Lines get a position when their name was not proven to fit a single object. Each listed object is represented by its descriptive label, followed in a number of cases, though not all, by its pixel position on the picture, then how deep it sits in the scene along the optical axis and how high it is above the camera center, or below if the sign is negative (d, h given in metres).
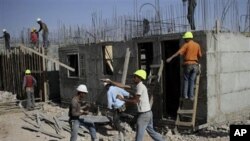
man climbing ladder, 10.27 +0.19
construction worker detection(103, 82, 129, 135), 11.18 -0.92
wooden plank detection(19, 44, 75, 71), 15.74 +0.64
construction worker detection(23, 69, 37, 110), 15.91 -0.68
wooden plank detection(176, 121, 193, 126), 10.55 -1.55
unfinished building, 10.73 +0.00
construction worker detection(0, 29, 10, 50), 23.11 +2.17
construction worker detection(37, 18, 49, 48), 19.33 +2.09
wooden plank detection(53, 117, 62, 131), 12.50 -1.75
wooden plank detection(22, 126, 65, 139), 11.74 -1.93
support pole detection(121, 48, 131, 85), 12.77 +0.09
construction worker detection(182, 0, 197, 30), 12.48 +1.85
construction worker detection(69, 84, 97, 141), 8.78 -0.95
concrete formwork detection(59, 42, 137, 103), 13.46 +0.14
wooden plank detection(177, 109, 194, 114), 10.59 -1.22
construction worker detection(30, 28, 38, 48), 20.39 +1.88
